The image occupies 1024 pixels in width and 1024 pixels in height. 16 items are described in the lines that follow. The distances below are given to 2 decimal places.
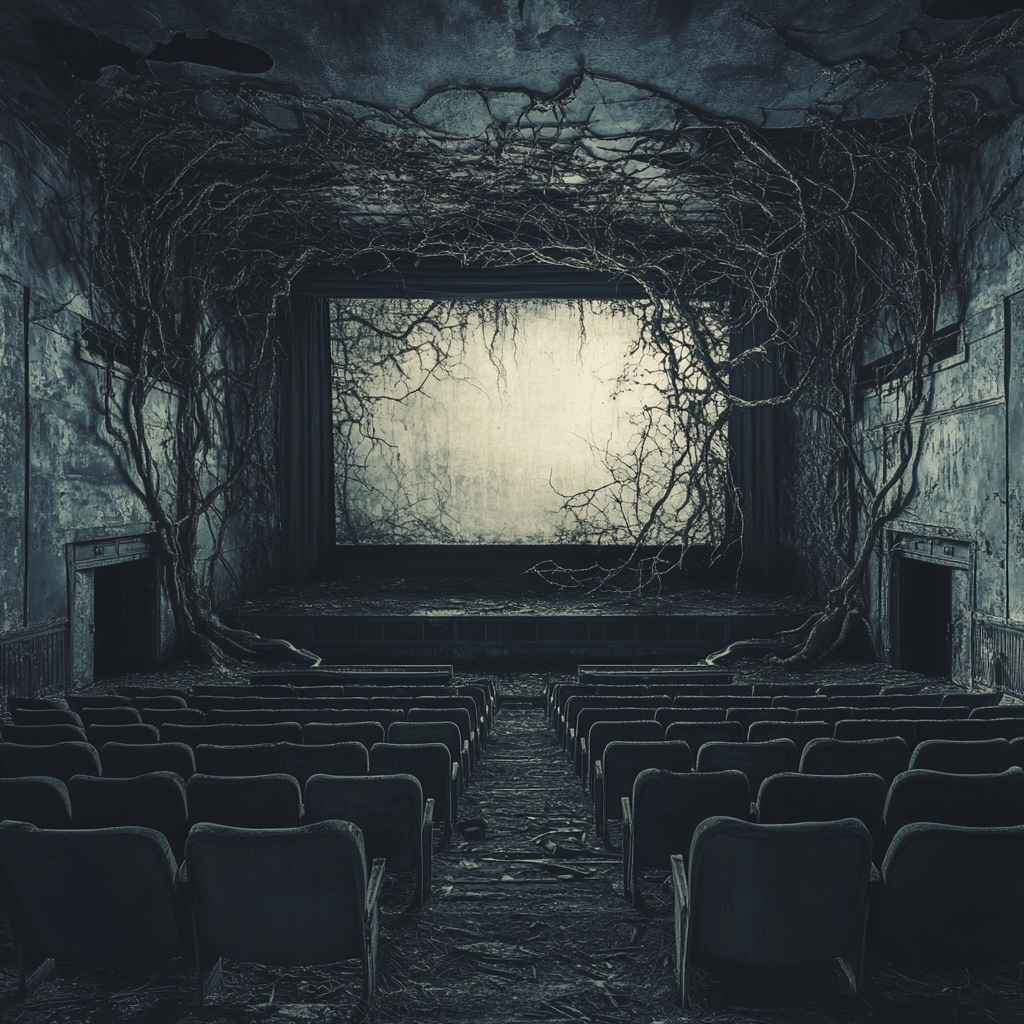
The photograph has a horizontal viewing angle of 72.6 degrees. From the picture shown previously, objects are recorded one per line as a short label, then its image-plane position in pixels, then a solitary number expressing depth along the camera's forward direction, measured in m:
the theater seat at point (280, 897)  1.94
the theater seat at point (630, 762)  3.01
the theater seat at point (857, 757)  2.86
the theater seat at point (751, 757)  2.91
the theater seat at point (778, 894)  1.93
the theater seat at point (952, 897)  1.95
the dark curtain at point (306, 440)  10.57
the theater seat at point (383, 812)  2.43
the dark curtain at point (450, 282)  9.78
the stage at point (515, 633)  8.23
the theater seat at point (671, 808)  2.43
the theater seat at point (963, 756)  2.87
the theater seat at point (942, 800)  2.33
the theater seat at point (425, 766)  3.05
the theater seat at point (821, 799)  2.35
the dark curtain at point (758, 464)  10.40
